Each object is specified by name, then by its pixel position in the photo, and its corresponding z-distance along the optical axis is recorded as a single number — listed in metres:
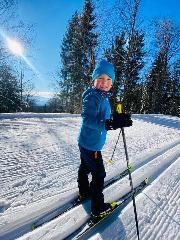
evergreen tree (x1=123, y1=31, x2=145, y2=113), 9.88
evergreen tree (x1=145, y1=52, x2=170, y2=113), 13.78
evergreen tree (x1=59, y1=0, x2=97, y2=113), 12.28
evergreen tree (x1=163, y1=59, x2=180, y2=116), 18.77
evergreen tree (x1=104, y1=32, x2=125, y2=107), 11.10
